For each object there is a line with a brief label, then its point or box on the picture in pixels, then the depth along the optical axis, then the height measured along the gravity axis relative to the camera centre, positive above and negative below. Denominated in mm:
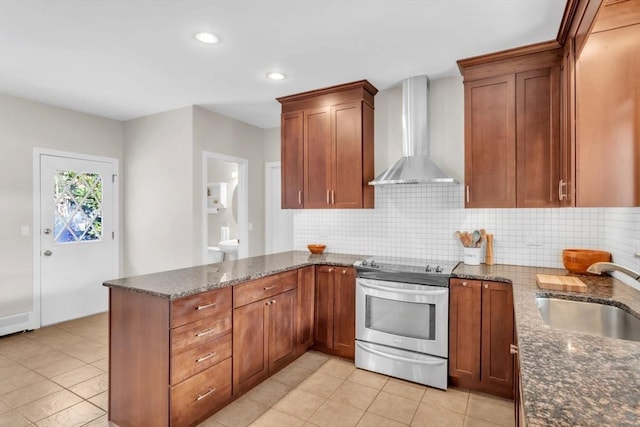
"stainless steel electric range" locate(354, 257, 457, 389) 2666 -875
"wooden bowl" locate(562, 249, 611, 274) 2480 -338
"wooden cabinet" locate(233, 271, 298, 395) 2475 -907
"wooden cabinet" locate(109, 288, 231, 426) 1991 -888
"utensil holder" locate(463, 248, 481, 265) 2986 -380
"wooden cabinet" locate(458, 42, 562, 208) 2621 +677
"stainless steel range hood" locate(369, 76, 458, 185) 3115 +762
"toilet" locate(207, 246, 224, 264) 5729 -701
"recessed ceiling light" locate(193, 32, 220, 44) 2467 +1276
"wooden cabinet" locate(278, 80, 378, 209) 3432 +687
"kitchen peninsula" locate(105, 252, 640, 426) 858 -468
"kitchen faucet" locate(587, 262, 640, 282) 1452 -244
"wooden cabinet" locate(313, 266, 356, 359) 3125 -916
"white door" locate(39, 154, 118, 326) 4086 -293
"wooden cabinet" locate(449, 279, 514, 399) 2480 -919
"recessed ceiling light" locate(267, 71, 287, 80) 3170 +1282
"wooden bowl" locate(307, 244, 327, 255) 3793 -399
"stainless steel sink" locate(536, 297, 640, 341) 1727 -566
